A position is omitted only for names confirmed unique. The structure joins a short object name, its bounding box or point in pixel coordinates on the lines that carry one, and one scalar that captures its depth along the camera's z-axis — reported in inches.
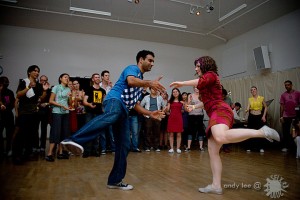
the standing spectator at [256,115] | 255.3
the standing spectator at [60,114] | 174.1
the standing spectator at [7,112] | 192.5
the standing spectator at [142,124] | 251.4
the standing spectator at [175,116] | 242.1
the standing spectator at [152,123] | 250.2
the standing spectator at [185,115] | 286.9
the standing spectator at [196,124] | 250.5
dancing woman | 85.6
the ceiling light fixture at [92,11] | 276.7
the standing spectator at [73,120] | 213.6
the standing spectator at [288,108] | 248.8
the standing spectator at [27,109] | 156.7
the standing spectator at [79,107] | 209.2
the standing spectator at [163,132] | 280.3
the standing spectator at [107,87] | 214.4
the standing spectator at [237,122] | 292.0
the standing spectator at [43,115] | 204.4
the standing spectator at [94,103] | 199.3
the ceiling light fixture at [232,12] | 272.8
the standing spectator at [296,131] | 205.3
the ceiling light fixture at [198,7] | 284.8
